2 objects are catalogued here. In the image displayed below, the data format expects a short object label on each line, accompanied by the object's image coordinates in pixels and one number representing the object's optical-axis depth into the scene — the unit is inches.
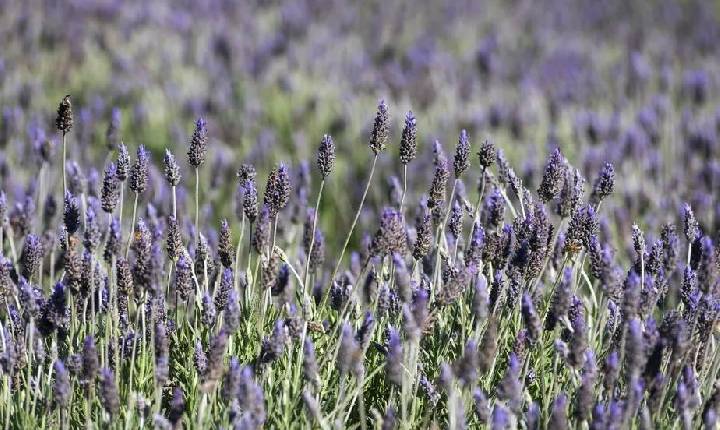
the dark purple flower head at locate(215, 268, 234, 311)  205.6
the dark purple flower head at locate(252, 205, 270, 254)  207.5
